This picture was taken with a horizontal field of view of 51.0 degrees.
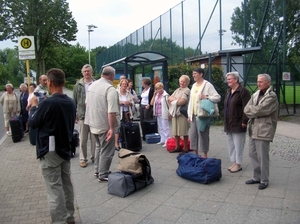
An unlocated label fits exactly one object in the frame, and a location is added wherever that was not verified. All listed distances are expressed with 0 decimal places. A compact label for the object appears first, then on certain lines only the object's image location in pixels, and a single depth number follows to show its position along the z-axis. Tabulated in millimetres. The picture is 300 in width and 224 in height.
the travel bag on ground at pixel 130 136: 7258
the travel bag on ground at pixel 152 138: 8430
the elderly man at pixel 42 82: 6779
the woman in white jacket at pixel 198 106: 5887
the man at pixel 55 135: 3406
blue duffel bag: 5023
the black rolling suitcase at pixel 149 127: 8734
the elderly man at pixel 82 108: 6307
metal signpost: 9914
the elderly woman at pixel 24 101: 10513
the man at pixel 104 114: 4934
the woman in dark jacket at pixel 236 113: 5336
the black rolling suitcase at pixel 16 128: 9539
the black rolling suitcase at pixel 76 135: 7215
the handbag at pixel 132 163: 4777
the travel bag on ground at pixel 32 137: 8952
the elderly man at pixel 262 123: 4586
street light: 34406
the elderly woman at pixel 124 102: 7691
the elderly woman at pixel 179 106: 6758
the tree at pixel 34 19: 32531
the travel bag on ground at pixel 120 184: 4637
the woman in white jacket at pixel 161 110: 7930
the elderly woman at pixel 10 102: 10602
